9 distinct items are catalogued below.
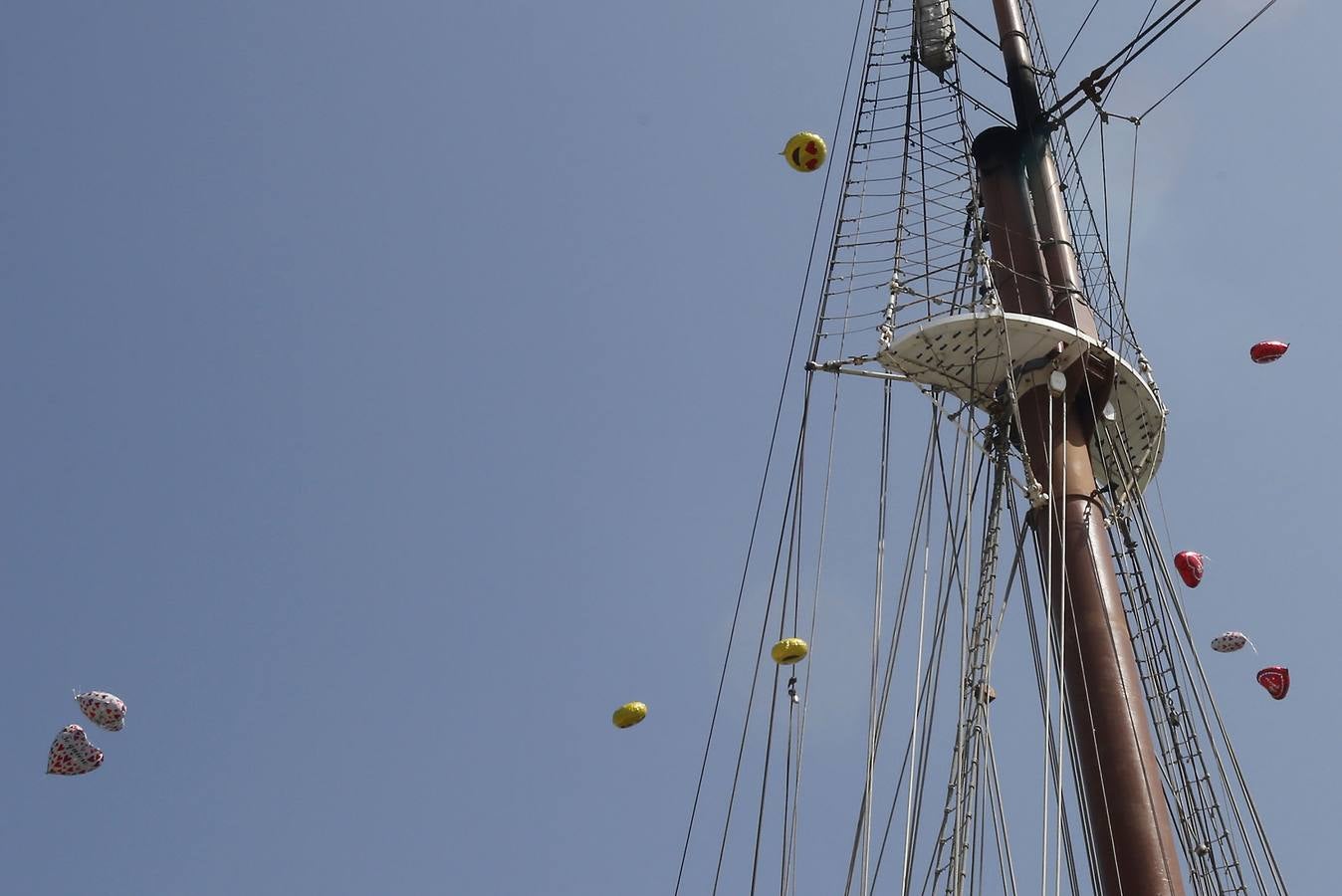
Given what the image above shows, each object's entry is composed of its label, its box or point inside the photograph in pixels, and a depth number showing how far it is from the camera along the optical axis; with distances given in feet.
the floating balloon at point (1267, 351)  60.90
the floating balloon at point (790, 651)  55.36
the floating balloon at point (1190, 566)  63.10
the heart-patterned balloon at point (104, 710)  62.18
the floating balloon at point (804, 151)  54.08
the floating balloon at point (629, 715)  57.36
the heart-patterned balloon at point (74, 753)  61.36
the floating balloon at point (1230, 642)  62.69
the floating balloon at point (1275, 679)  57.41
